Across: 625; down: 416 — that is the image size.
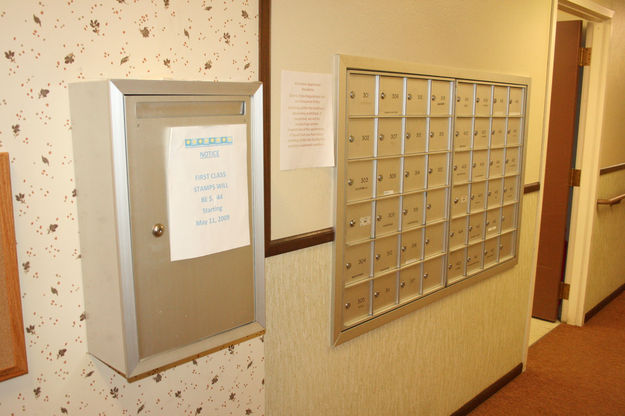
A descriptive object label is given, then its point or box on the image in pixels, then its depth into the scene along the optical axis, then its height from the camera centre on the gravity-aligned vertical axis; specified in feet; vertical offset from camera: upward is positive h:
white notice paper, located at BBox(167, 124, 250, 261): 3.30 -0.42
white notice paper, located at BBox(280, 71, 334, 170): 4.75 +0.06
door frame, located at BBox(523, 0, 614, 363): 10.19 -0.71
